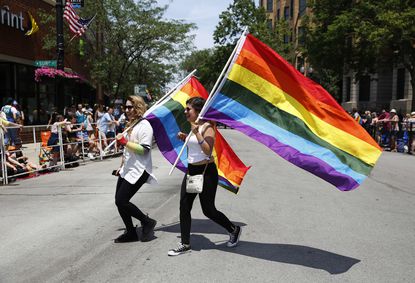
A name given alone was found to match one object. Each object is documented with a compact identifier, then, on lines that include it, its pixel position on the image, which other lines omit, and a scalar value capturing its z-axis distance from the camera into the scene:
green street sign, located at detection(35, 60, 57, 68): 18.64
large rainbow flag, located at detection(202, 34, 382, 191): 4.84
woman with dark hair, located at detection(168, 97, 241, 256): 4.93
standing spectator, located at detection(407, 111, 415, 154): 18.71
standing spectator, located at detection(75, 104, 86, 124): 17.31
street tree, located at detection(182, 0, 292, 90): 50.03
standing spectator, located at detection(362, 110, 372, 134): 24.01
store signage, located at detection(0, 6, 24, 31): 18.90
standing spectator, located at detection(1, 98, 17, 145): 10.96
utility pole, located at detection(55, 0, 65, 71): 15.10
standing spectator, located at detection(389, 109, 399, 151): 20.11
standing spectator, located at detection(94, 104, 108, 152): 15.58
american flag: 20.30
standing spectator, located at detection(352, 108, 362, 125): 23.74
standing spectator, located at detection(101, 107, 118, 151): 16.23
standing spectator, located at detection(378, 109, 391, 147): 20.94
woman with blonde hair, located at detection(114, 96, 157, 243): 5.27
